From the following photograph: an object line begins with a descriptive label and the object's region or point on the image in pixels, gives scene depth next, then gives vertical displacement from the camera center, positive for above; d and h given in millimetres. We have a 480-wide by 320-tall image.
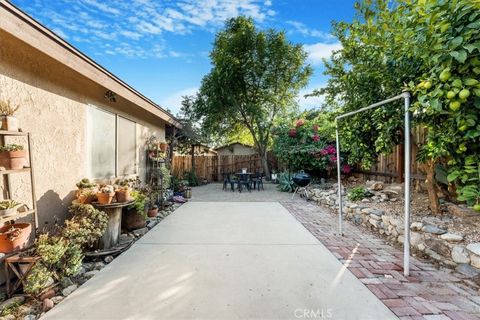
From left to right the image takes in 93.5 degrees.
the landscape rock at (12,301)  2018 -1275
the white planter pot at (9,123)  2295 +412
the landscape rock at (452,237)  2883 -1020
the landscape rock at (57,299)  2141 -1312
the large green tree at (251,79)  11750 +4425
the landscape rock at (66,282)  2377 -1282
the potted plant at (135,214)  4096 -978
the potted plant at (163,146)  6927 +459
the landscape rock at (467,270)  2531 -1287
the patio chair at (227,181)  9664 -872
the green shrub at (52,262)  2121 -1029
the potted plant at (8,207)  2160 -435
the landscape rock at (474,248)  2557 -1037
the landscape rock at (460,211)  3362 -806
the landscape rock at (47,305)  2032 -1299
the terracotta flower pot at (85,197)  3260 -508
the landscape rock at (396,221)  3685 -1037
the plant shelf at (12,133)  2216 +307
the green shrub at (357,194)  5578 -863
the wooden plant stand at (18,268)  2152 -1012
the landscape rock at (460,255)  2656 -1156
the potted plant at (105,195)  3301 -486
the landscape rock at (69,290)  2262 -1309
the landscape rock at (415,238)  3287 -1178
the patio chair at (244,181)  9461 -870
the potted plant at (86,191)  3271 -435
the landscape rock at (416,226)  3343 -1011
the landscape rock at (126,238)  3625 -1272
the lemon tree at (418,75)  1676 +924
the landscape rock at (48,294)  2160 -1282
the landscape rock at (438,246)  2880 -1168
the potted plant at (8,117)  2295 +473
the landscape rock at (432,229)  3125 -1001
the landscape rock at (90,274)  2605 -1312
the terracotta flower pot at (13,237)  2154 -723
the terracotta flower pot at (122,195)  3559 -526
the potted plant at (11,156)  2258 +69
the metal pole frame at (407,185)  2518 -304
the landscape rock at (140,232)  4005 -1281
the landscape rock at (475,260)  2528 -1163
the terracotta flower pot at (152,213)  5121 -1171
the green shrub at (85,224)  2638 -781
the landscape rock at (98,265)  2804 -1315
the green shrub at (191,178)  11583 -880
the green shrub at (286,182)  9423 -952
